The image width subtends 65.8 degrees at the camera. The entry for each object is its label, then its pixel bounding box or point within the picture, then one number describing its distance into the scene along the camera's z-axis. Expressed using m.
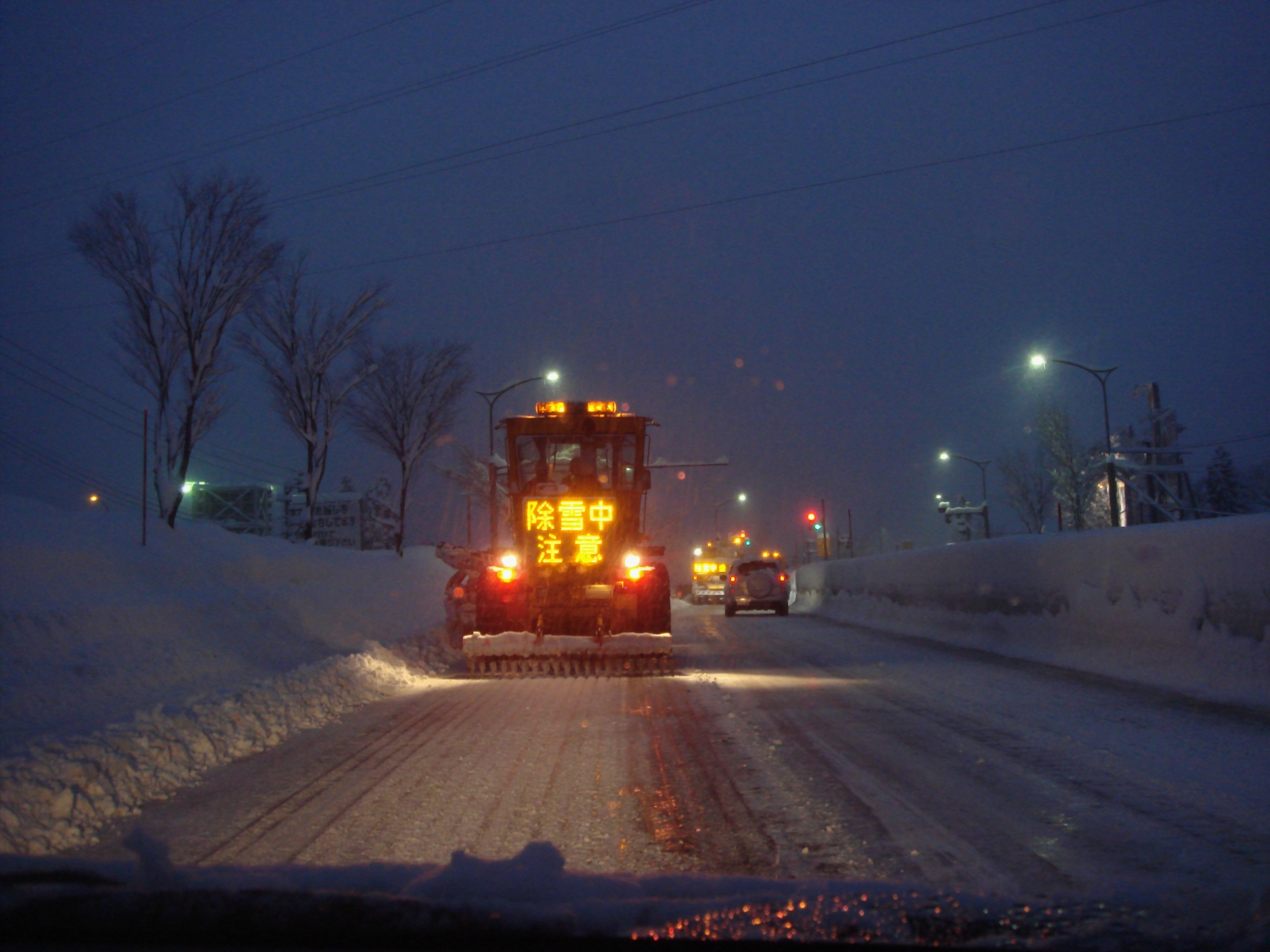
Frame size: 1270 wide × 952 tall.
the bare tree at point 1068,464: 55.62
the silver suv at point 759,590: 32.78
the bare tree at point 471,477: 47.47
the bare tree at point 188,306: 26.33
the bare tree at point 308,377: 33.38
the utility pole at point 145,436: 18.05
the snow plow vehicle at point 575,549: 14.76
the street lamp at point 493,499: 16.06
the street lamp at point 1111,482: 35.22
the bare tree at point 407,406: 39.47
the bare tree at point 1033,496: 62.66
